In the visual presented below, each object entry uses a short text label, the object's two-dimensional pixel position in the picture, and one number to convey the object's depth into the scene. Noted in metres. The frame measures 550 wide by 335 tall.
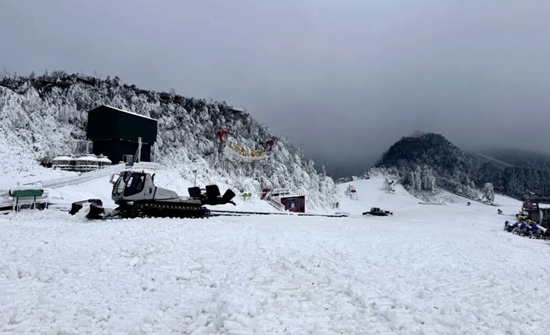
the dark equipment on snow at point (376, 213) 55.55
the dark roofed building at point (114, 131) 43.12
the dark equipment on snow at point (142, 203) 17.54
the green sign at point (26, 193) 18.73
